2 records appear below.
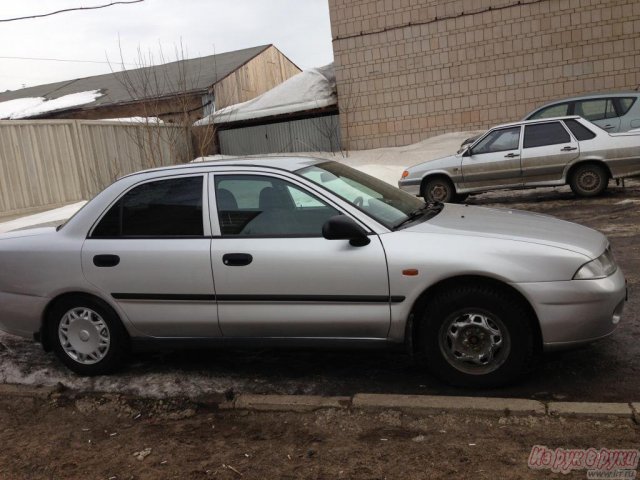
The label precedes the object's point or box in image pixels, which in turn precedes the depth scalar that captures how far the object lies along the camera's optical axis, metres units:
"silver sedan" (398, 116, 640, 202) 10.77
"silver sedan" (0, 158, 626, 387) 3.71
